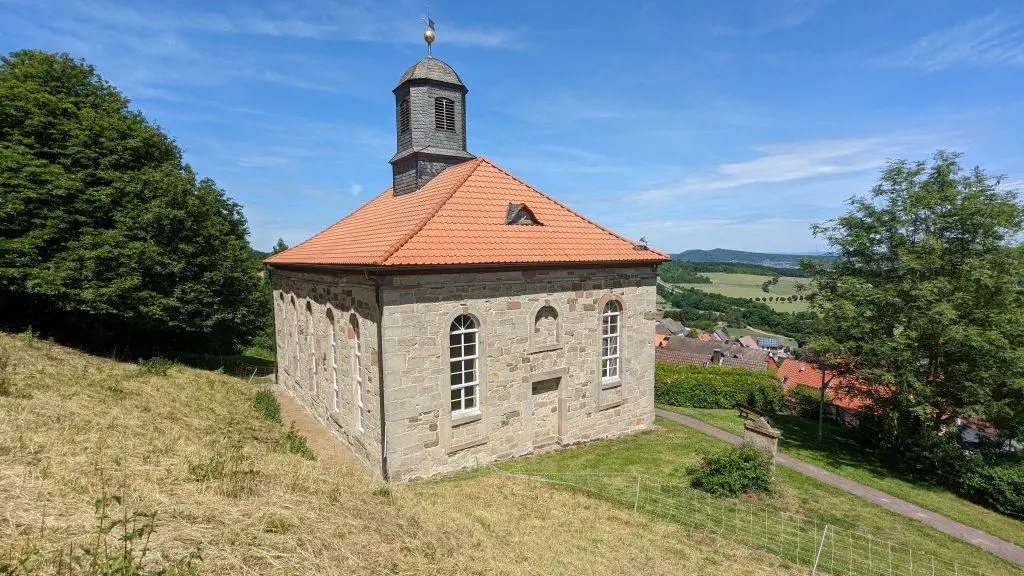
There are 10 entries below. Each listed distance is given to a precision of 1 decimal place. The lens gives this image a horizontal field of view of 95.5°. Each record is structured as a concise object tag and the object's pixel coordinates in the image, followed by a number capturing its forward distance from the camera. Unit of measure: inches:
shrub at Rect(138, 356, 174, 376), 657.7
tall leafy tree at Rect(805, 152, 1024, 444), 547.5
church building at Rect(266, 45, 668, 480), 455.8
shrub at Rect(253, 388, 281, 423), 627.7
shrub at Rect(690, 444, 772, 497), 464.4
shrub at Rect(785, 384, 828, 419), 920.3
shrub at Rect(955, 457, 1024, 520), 517.3
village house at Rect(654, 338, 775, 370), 1647.4
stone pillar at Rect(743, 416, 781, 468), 501.7
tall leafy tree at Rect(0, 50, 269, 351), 669.9
